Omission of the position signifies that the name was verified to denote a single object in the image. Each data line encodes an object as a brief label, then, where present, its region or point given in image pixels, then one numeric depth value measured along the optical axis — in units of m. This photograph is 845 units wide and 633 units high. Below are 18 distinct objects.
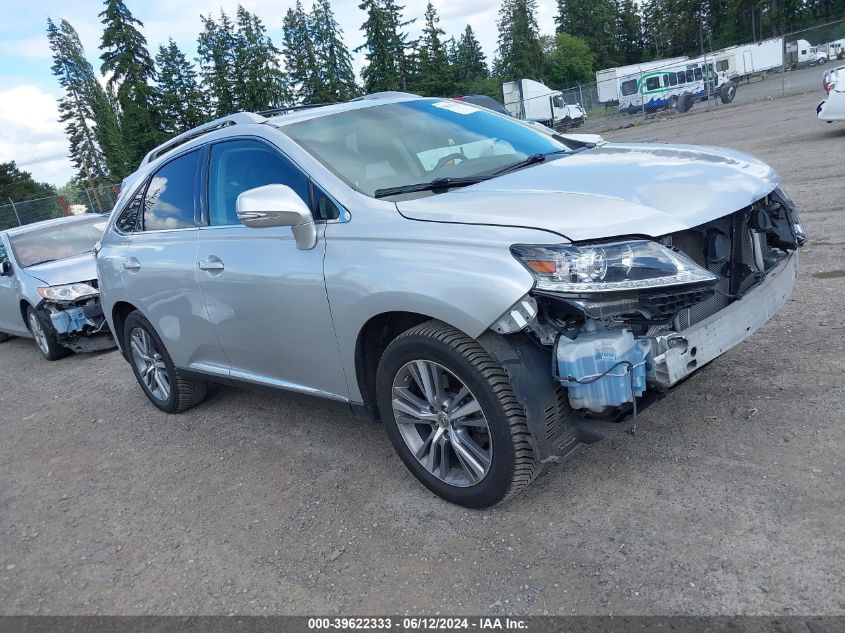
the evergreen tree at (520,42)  79.62
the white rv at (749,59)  47.34
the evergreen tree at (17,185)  70.19
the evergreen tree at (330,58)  63.09
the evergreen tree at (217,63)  59.41
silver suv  2.65
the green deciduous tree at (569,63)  86.44
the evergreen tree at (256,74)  59.16
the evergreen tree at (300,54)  62.99
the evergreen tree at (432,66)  61.72
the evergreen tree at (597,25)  97.19
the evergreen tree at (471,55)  101.00
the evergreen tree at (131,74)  48.19
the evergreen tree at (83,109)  56.69
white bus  38.50
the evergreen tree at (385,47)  58.94
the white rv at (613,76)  45.75
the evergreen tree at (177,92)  51.22
